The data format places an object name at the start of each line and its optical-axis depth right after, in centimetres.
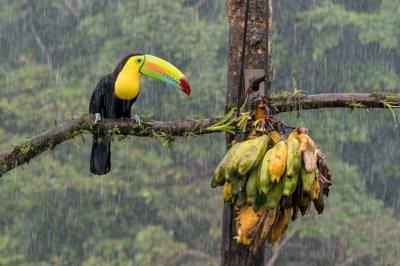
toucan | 910
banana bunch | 645
